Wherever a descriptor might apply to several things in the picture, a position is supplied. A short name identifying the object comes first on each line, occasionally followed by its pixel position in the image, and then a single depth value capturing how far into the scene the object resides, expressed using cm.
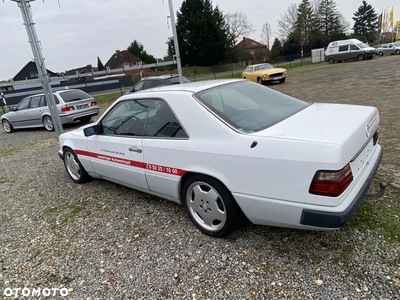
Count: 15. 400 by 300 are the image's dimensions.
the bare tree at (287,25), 5081
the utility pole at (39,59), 699
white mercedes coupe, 195
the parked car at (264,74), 1738
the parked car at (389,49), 2963
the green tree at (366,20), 6444
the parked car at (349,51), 2681
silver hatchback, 945
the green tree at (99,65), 6462
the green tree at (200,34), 4097
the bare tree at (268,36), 6244
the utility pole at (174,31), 1307
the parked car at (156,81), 1216
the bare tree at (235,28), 5516
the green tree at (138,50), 6025
